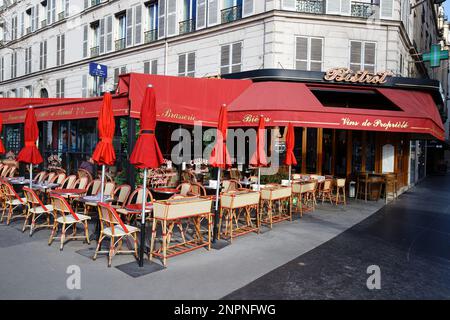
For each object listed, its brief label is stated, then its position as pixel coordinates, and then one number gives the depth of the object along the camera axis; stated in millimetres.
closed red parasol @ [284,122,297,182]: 9673
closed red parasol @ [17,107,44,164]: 8078
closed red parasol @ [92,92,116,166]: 6422
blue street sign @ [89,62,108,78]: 17727
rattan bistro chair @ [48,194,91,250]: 6074
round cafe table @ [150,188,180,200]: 8565
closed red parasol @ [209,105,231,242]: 6754
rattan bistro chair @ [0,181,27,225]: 7570
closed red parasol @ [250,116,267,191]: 8227
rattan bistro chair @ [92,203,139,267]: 5270
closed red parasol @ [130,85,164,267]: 5410
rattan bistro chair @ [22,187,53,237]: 6820
